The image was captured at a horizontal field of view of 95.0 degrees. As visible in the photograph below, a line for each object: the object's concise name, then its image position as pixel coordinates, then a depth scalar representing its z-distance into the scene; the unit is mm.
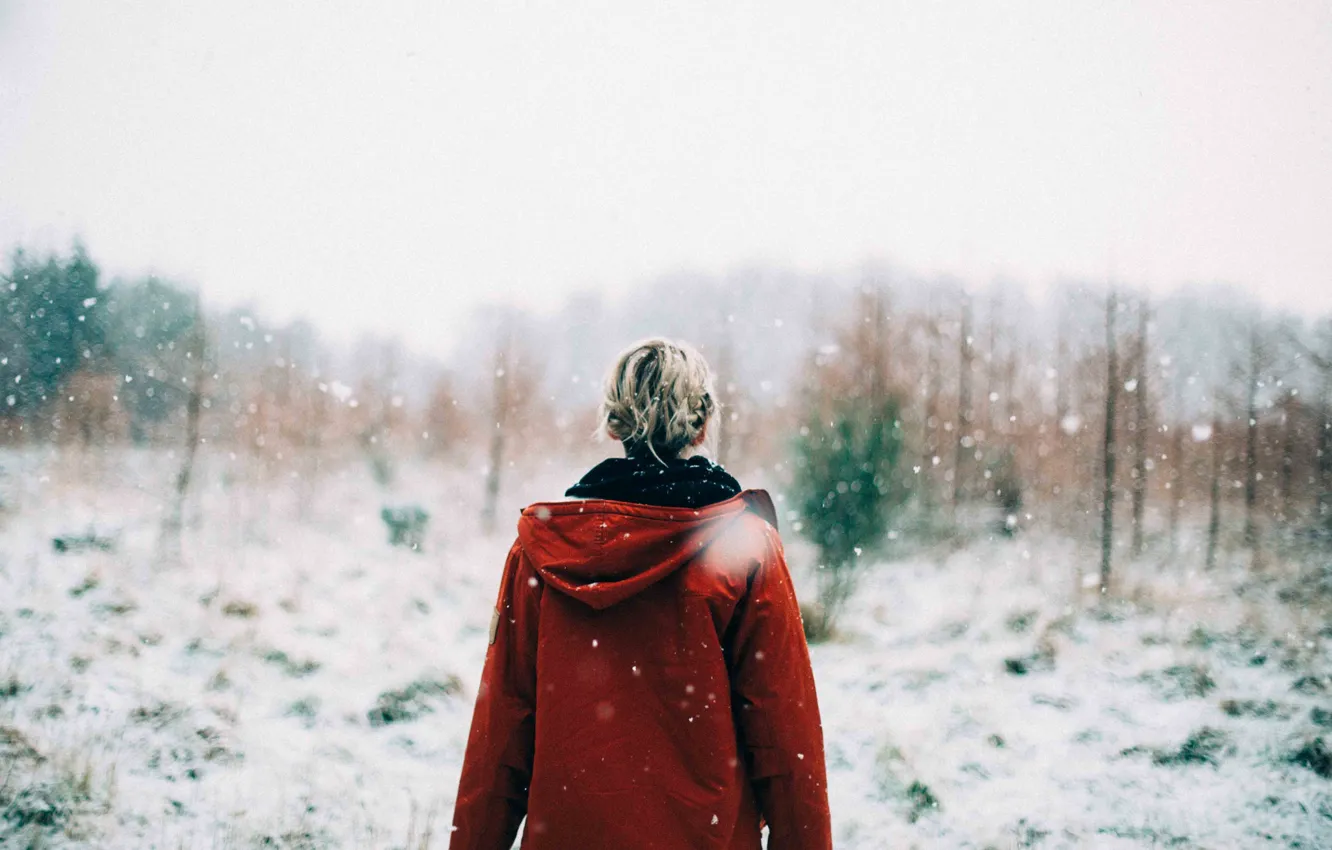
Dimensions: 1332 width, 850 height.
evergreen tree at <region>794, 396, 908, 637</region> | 9461
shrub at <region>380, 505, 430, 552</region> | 11586
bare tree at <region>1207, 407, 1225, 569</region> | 11156
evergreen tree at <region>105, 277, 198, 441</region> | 7105
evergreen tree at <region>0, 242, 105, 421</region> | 5504
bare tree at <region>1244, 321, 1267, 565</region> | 10172
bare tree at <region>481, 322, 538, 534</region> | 13336
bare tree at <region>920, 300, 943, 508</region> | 14180
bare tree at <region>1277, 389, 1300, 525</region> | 9375
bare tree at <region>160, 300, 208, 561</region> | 8305
